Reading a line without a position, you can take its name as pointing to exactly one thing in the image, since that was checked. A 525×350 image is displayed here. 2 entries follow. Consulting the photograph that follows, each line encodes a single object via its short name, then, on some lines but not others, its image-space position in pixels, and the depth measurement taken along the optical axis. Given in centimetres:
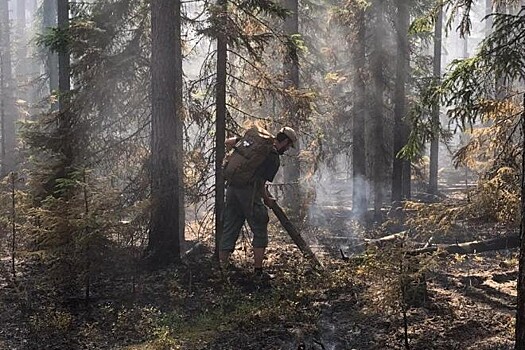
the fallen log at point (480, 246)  923
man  852
